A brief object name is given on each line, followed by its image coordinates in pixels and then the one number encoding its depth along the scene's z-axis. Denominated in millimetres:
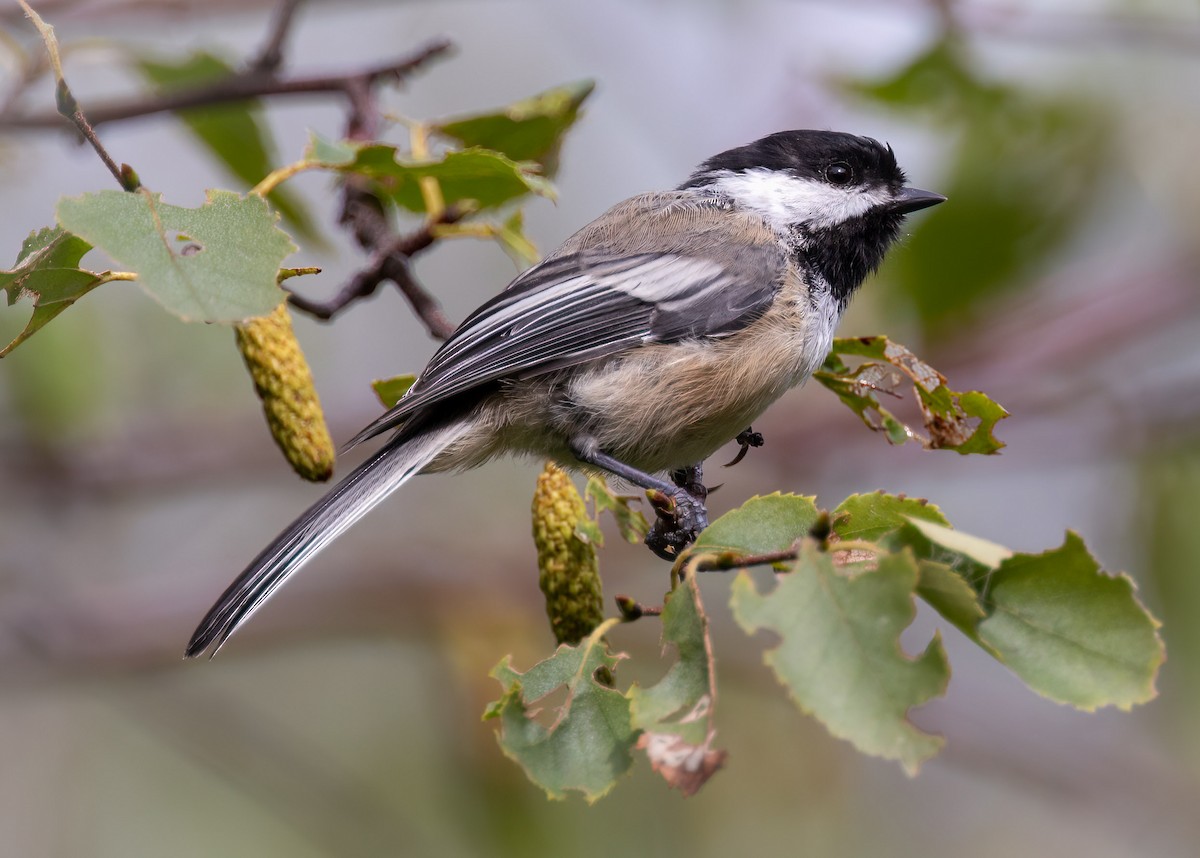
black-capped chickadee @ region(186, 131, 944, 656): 3102
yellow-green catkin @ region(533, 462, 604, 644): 3065
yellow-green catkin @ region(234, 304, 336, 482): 3071
